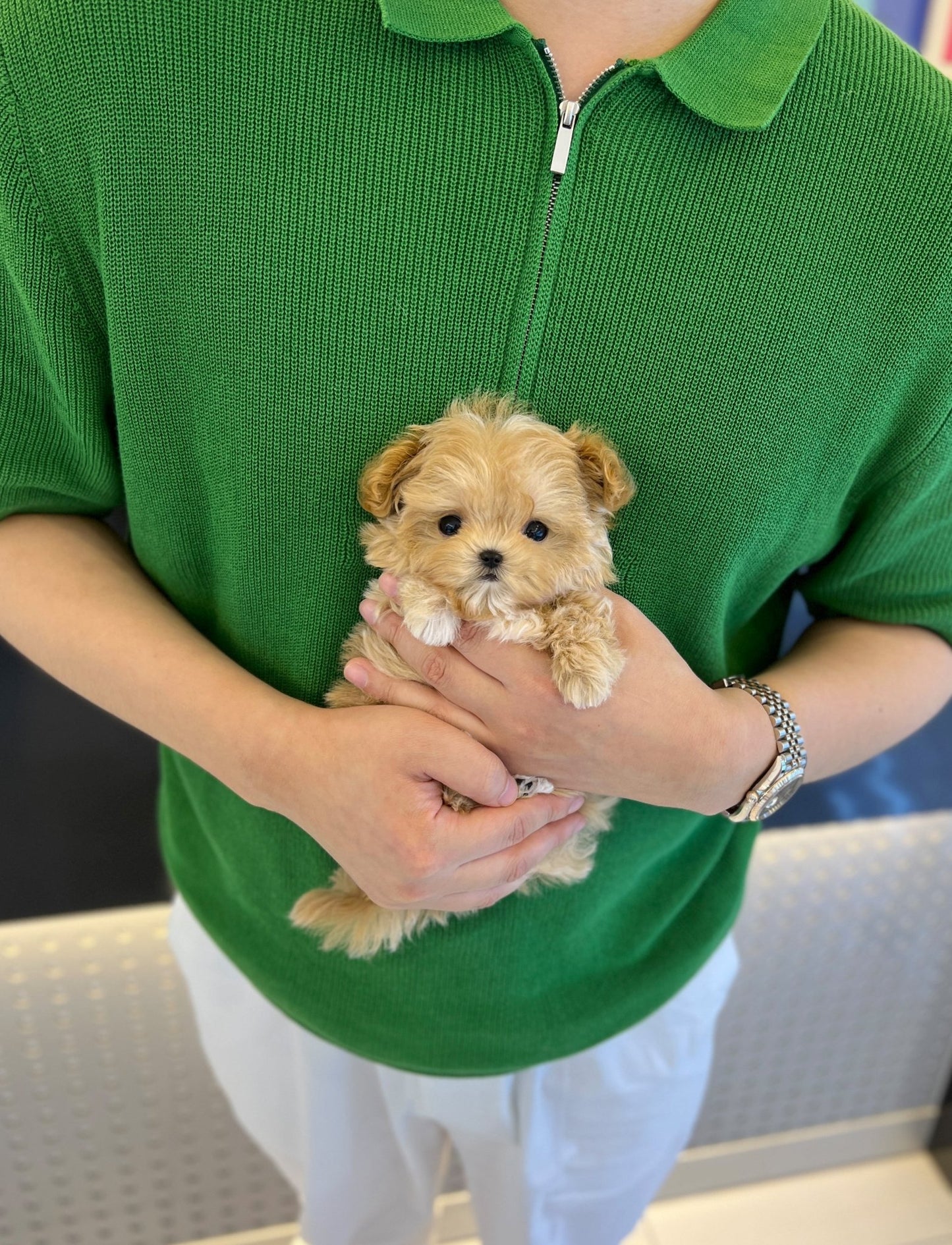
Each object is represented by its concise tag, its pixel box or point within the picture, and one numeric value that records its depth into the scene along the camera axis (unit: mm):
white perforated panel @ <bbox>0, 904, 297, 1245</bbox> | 1435
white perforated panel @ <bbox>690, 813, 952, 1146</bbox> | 1761
